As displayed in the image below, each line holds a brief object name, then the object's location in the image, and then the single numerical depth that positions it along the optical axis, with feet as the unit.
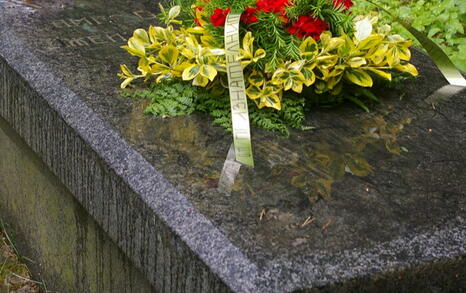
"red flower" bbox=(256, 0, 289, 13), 7.36
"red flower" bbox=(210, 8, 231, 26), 7.36
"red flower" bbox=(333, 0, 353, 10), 7.58
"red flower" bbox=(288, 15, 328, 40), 7.30
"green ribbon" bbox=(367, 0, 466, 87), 8.48
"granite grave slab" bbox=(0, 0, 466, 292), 5.21
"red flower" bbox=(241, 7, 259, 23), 7.33
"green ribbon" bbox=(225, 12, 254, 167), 6.73
